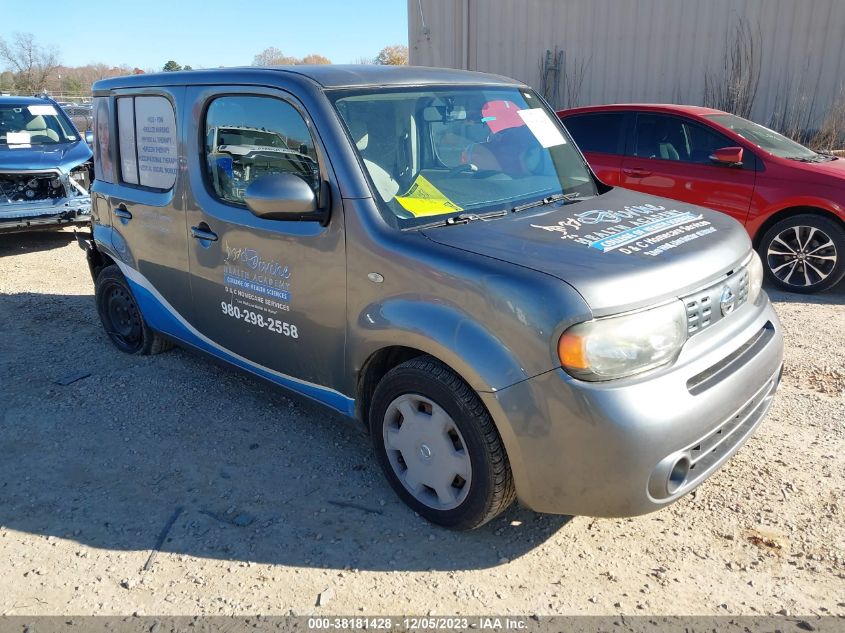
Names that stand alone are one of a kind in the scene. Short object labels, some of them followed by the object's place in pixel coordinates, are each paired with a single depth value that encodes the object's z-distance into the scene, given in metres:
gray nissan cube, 2.31
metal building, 11.17
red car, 5.98
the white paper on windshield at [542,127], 3.60
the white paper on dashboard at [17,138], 8.60
